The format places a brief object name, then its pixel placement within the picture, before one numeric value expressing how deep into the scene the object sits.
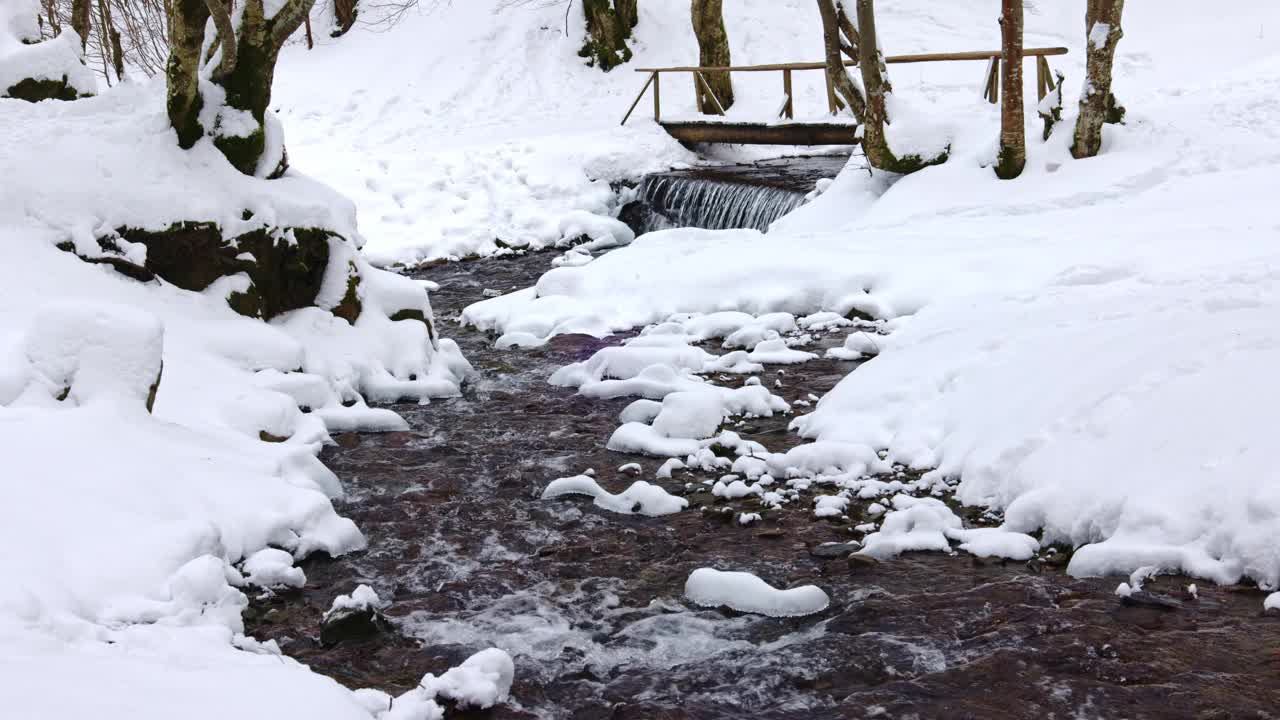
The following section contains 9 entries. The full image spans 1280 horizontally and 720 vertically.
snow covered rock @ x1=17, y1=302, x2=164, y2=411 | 4.94
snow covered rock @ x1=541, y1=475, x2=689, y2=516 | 5.54
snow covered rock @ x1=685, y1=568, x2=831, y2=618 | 4.41
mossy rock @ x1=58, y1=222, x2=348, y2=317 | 7.29
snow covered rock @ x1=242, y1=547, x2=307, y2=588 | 4.66
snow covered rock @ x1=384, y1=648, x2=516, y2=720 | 3.64
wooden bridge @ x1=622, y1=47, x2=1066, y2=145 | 13.52
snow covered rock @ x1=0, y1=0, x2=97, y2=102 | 8.20
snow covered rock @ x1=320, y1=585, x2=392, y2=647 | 4.25
